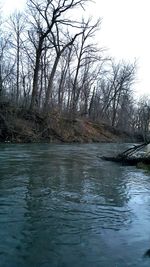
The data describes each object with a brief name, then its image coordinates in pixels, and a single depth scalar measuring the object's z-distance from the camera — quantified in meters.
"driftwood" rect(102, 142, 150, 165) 8.92
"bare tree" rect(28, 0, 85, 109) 18.51
